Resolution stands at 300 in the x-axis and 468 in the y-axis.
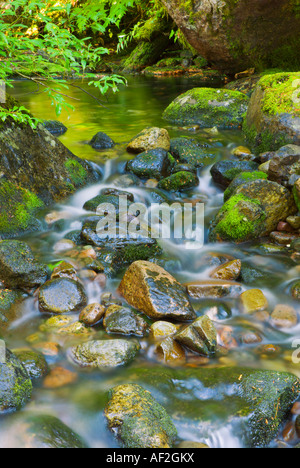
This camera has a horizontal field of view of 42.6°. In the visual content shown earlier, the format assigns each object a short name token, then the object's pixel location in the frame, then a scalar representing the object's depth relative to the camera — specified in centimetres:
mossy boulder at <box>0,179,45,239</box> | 461
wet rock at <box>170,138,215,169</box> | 693
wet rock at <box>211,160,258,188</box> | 614
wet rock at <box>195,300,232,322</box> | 361
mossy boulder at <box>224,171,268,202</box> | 541
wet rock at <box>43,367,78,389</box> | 279
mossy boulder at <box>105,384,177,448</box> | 227
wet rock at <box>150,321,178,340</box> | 324
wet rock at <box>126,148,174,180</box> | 637
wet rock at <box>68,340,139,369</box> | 295
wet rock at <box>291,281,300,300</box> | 379
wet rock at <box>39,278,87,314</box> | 352
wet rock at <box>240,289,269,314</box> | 366
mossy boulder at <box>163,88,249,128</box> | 882
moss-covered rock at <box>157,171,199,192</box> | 605
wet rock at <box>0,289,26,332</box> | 334
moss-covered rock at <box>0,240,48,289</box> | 370
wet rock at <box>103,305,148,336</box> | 330
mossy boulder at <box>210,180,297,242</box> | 471
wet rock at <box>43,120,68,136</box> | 831
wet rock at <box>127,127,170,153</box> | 685
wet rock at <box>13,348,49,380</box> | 280
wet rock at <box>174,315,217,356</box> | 303
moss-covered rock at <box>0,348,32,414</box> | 246
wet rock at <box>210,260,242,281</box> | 408
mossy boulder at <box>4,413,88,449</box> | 225
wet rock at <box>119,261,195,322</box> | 343
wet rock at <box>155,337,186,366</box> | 303
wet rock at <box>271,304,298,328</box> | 348
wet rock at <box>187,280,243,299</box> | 382
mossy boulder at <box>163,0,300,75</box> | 946
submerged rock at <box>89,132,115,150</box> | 750
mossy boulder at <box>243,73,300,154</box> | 621
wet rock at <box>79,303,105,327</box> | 340
